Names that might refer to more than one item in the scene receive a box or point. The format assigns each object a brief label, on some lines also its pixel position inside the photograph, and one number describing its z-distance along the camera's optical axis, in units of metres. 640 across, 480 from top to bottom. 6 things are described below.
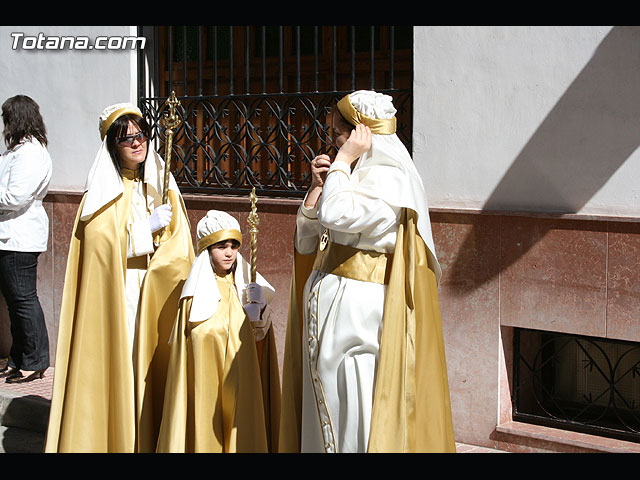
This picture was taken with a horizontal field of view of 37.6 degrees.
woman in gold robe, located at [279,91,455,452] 3.97
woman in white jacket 6.89
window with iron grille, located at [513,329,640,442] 5.52
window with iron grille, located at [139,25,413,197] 6.57
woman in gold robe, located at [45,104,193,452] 5.07
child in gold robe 4.61
